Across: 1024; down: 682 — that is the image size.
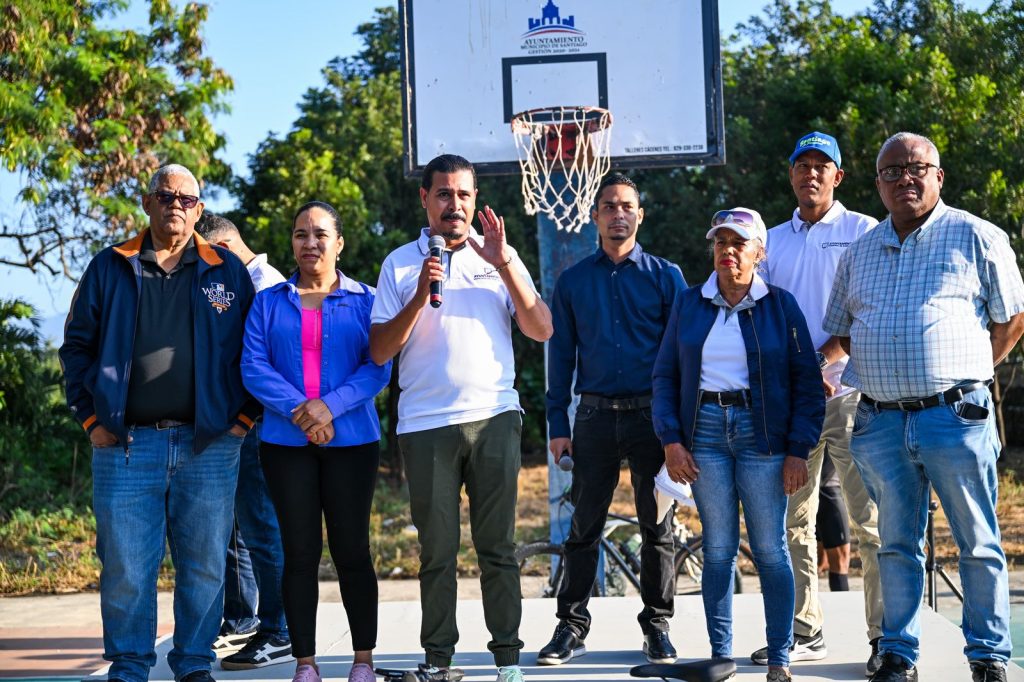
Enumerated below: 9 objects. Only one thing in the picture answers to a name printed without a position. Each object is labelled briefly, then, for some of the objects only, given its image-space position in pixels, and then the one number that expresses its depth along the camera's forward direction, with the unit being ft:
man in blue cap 16.52
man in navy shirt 16.78
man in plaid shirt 13.96
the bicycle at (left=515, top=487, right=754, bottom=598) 24.27
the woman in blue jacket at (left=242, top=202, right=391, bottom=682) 14.51
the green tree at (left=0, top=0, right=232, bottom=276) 39.17
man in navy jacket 14.39
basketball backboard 25.59
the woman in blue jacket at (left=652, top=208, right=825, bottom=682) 14.57
